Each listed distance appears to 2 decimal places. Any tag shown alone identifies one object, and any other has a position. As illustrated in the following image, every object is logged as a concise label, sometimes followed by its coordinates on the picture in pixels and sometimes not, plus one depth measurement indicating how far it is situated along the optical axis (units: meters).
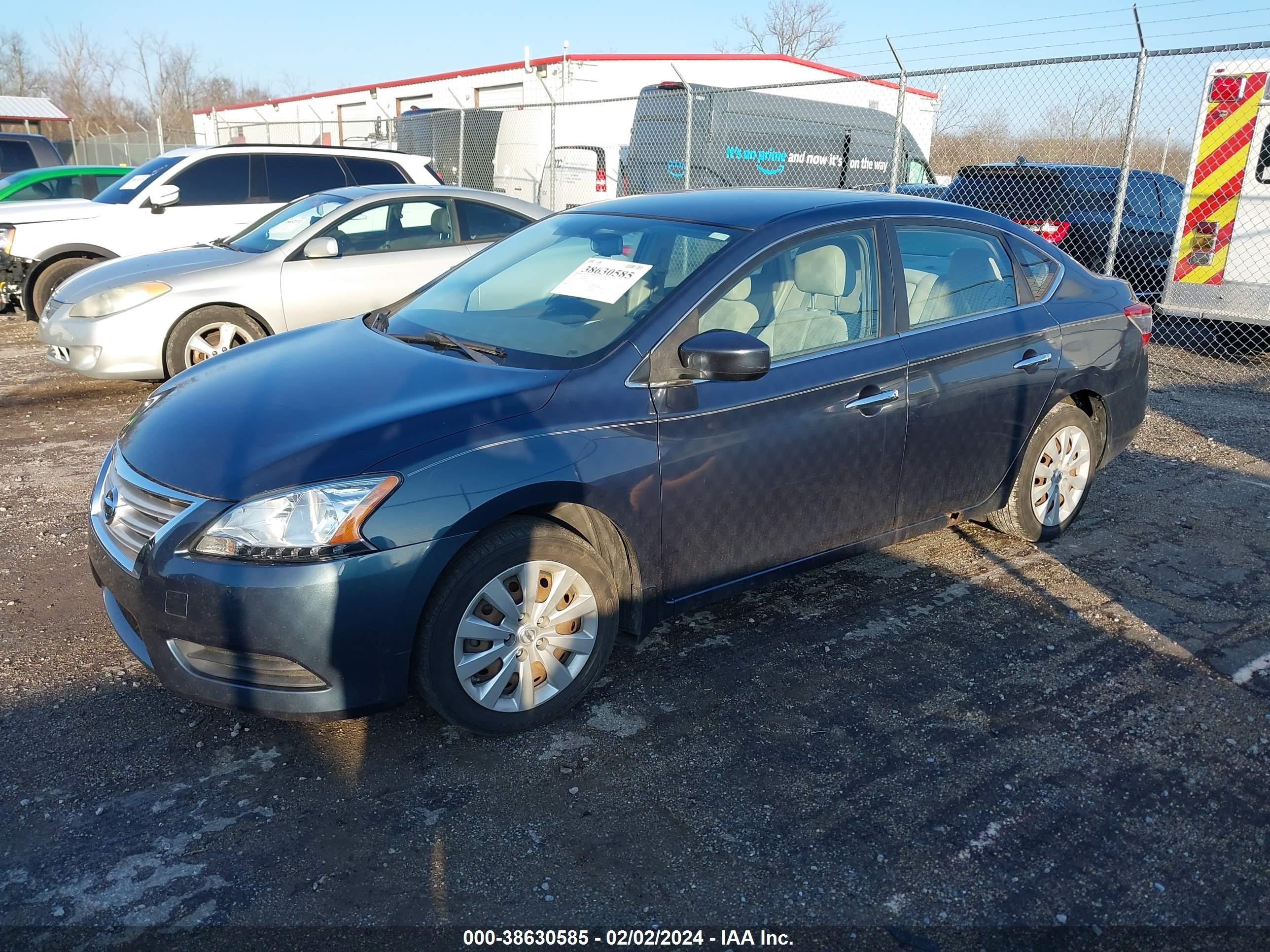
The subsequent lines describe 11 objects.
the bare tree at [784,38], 54.03
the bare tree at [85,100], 60.28
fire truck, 8.71
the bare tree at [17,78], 62.44
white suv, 9.79
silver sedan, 7.12
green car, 12.57
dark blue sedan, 2.90
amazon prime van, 14.91
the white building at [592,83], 20.50
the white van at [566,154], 17.52
